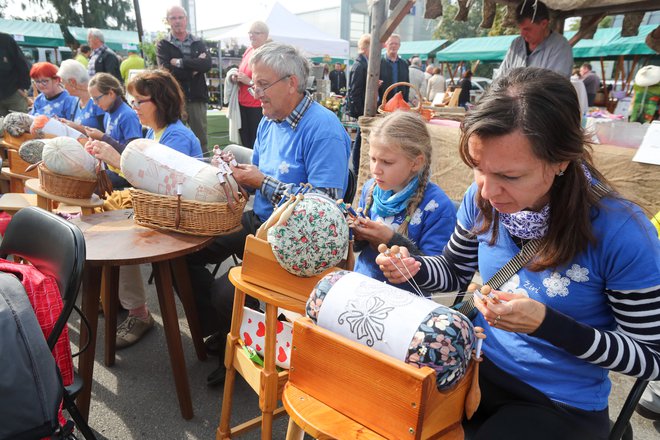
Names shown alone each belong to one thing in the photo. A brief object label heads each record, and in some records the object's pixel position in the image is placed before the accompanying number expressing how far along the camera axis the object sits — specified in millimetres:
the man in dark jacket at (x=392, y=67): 6531
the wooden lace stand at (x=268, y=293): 1429
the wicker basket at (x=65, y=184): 2303
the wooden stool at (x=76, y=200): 2312
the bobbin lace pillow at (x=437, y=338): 940
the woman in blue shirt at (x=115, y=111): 3266
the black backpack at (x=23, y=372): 1124
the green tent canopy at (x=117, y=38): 22125
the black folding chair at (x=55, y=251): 1374
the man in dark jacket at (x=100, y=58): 6223
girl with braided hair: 1732
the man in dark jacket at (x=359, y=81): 6145
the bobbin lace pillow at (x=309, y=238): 1326
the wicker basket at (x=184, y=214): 1891
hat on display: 4578
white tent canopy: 10672
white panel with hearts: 1539
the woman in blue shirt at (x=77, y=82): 4195
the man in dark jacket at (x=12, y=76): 5938
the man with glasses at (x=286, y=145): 2107
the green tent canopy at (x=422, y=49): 25484
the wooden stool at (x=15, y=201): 2842
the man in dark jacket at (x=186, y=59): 5562
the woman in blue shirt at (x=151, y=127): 2623
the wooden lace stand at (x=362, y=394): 948
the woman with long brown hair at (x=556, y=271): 1034
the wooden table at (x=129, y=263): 1807
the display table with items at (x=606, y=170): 3018
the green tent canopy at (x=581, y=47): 13797
